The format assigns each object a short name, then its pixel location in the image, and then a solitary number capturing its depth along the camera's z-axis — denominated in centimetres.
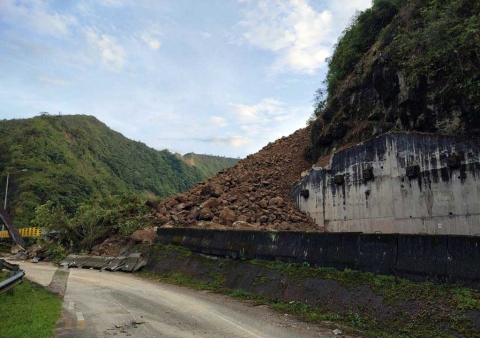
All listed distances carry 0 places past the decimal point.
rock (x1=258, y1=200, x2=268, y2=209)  2278
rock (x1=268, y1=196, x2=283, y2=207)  2264
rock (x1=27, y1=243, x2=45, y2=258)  3070
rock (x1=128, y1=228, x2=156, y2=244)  2189
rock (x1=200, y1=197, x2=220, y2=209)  2327
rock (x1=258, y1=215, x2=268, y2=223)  2125
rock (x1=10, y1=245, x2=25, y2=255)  4007
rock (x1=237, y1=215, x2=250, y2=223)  2112
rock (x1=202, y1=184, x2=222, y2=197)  2531
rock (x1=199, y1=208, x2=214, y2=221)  2236
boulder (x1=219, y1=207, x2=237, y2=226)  2092
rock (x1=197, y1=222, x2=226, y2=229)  2006
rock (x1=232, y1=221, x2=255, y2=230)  1845
